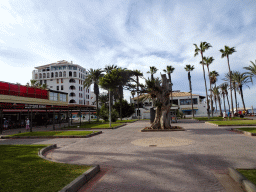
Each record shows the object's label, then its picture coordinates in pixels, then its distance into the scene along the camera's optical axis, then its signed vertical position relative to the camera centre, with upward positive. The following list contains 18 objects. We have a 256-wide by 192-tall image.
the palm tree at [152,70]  56.47 +13.63
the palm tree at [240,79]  44.96 +8.01
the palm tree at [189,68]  50.97 +12.64
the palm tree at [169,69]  53.19 +12.93
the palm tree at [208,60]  42.00 +12.02
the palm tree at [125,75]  23.83 +5.73
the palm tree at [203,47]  39.94 +14.41
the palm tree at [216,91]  76.21 +8.48
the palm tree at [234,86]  46.72 +6.45
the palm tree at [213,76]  56.39 +11.30
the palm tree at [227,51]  40.00 +13.49
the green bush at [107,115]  32.30 -0.10
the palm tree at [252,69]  32.43 +7.57
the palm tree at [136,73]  33.25 +7.69
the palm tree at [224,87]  65.81 +8.80
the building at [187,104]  62.84 +2.81
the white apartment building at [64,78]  80.56 +17.54
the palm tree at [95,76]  40.88 +8.90
